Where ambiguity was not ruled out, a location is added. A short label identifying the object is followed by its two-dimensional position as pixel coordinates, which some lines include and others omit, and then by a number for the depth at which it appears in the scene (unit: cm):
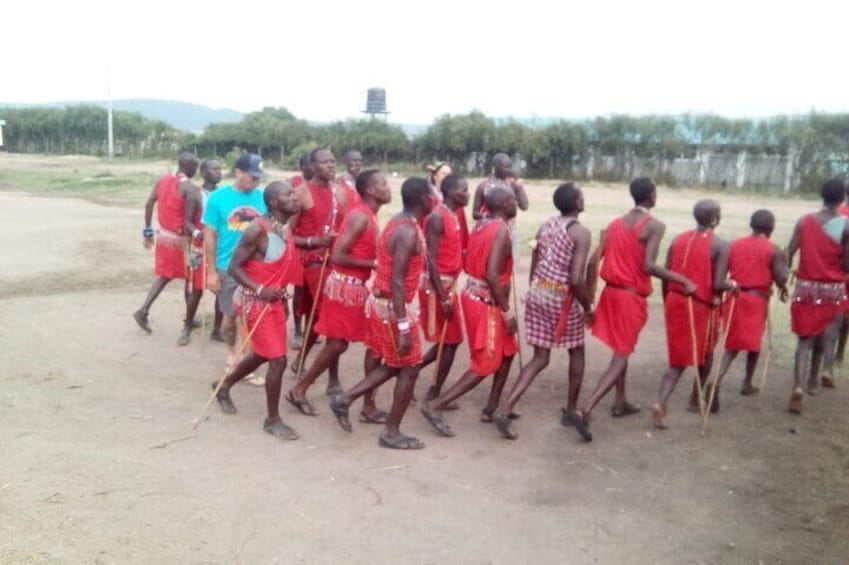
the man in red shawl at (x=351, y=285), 575
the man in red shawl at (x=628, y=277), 585
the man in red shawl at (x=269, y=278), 556
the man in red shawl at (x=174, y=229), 808
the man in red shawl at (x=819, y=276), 652
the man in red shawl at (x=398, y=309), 527
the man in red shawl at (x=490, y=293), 562
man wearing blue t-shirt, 660
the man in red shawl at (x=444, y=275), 589
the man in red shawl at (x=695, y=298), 607
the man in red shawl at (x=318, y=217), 665
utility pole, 5554
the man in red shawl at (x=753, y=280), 645
